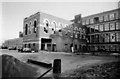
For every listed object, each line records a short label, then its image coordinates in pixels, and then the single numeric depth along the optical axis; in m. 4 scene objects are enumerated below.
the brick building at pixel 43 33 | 27.01
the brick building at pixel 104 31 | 29.52
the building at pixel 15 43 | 50.01
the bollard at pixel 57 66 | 7.02
